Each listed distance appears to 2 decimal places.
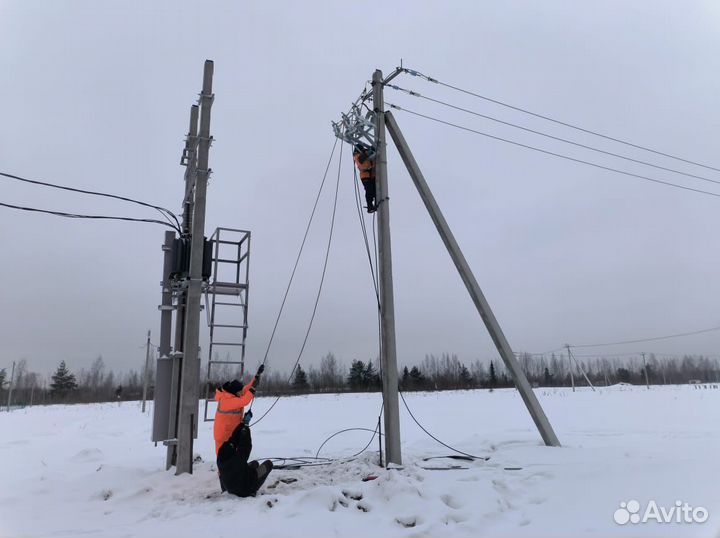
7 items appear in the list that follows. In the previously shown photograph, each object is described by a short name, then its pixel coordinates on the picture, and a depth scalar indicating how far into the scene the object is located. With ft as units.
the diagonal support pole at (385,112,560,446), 27.81
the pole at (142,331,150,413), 77.83
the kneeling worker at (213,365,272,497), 18.40
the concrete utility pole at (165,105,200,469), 24.61
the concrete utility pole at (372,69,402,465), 24.66
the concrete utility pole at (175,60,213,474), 22.34
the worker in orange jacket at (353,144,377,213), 29.40
